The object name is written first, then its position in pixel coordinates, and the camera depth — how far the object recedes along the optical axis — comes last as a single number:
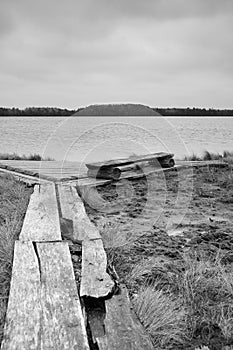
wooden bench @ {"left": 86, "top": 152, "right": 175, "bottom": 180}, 6.50
